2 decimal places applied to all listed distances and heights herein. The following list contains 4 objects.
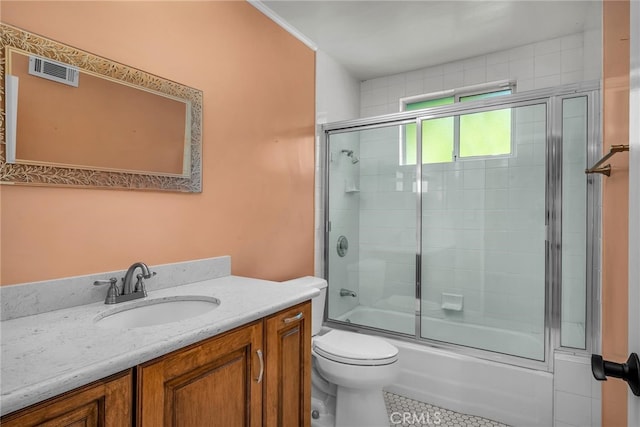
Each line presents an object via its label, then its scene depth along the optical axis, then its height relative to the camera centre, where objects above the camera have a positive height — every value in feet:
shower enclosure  6.40 -0.06
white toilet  5.65 -2.62
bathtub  6.29 -3.21
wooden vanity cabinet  2.35 -1.49
